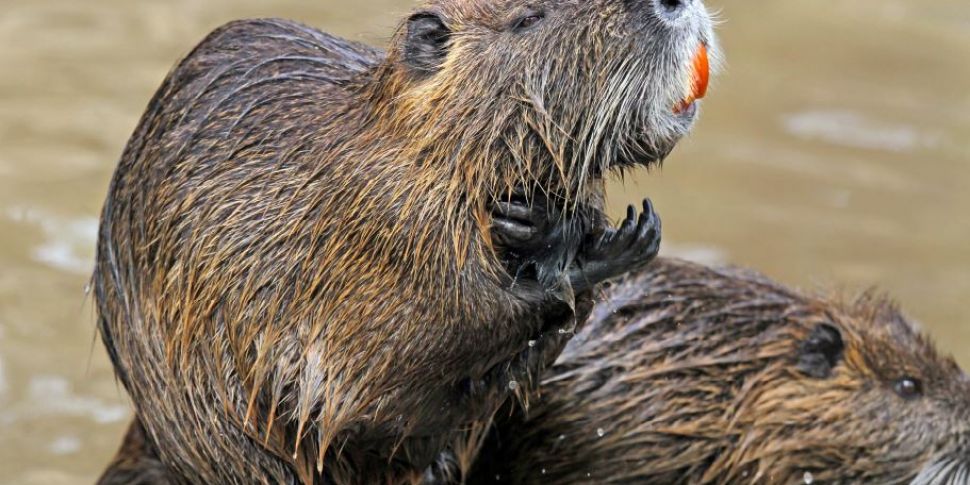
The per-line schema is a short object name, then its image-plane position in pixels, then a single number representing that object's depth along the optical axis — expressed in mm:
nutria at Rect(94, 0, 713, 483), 7543
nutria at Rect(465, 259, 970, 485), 9414
